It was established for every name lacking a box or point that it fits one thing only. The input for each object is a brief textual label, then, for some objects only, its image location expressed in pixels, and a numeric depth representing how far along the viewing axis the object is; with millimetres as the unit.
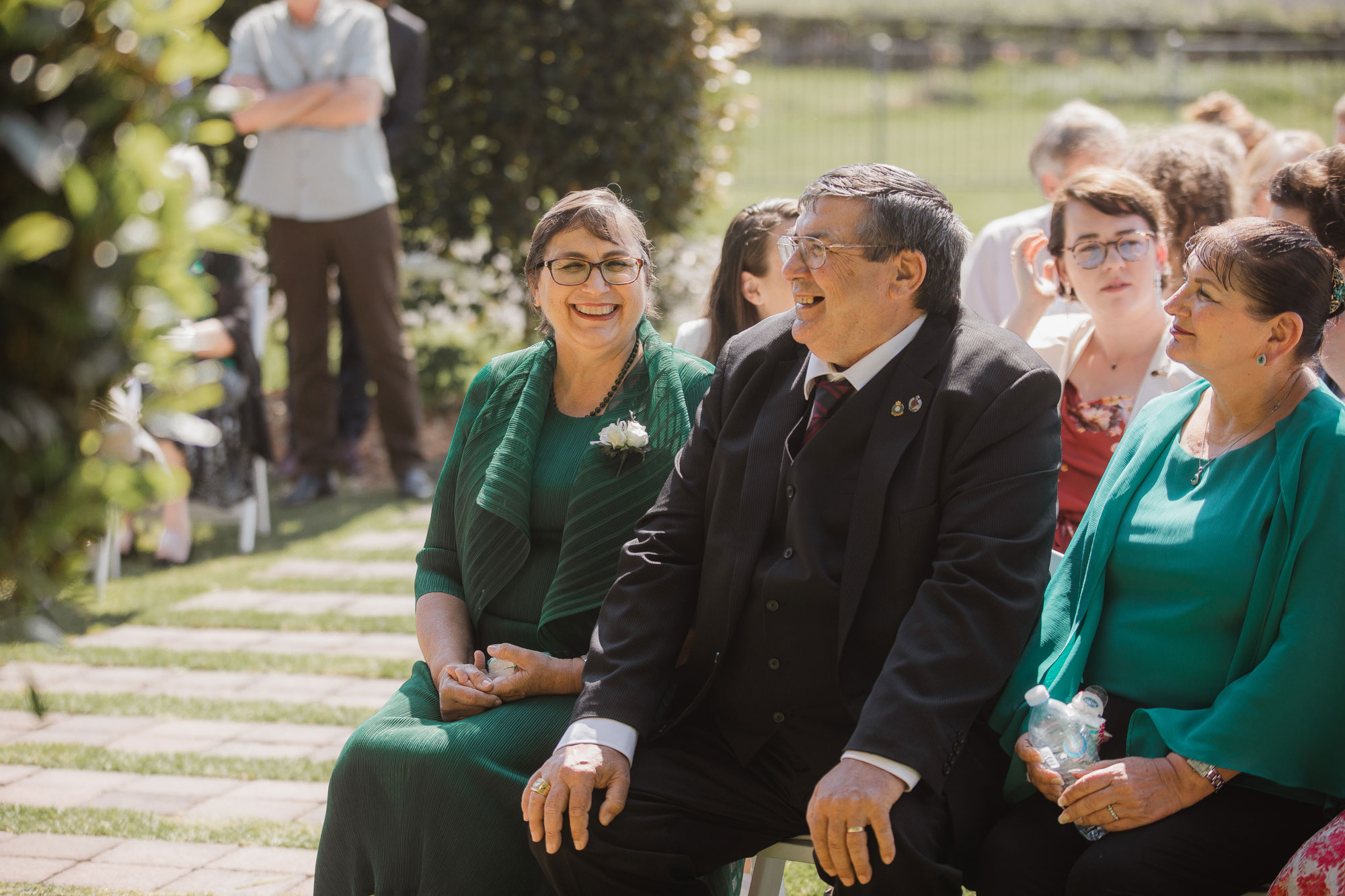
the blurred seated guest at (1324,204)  6023
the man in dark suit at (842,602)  4922
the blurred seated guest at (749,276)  7926
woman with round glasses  7102
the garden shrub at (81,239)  3096
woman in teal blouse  4676
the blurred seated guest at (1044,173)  10258
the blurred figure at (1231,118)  13156
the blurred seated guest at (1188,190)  8500
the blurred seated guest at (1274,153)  10240
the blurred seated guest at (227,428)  12508
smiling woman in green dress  5707
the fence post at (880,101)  34656
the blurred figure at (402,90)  15125
